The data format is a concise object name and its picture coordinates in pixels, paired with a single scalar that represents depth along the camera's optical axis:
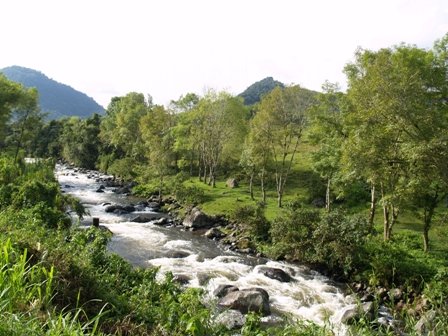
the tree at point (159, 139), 51.53
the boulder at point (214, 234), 33.56
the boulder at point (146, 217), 38.24
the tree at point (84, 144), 92.69
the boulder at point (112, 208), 42.12
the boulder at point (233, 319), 15.93
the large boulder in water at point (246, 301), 18.11
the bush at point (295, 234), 27.08
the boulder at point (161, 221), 37.70
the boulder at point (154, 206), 45.47
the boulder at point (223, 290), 19.88
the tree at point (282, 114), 40.34
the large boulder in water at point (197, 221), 36.94
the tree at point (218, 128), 56.78
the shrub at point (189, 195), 44.94
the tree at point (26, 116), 53.84
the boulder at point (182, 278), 21.30
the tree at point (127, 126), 78.62
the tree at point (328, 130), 33.59
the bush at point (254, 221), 31.70
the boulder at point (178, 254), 26.72
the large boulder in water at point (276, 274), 23.34
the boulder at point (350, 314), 16.67
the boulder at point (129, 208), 42.94
